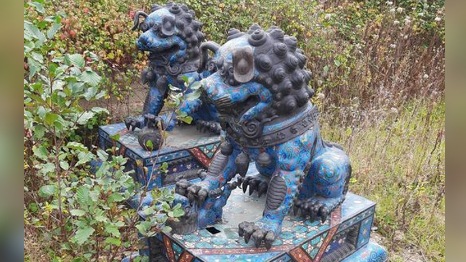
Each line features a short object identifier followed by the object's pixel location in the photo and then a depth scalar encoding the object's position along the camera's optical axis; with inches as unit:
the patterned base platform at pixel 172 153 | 118.8
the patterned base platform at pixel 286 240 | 76.1
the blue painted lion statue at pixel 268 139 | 73.0
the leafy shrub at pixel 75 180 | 62.9
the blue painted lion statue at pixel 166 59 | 118.7
